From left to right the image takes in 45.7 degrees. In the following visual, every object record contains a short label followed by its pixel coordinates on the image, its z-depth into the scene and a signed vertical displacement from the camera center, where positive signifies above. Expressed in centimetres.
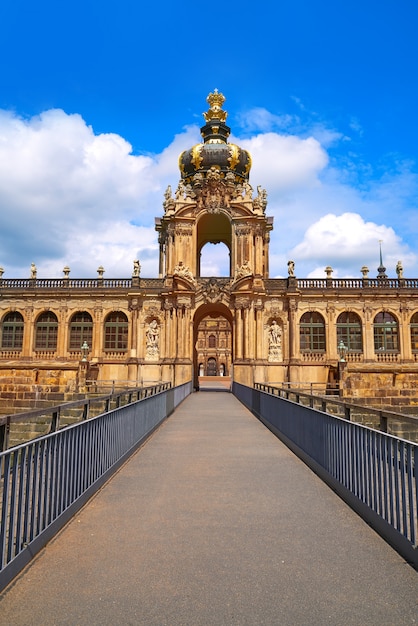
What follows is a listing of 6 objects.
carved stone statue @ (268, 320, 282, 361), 3781 +163
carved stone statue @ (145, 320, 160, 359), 3825 +186
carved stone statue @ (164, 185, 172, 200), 4089 +1402
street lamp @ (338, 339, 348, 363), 3516 +95
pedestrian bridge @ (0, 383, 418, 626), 390 -190
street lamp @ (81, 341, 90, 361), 3612 +103
